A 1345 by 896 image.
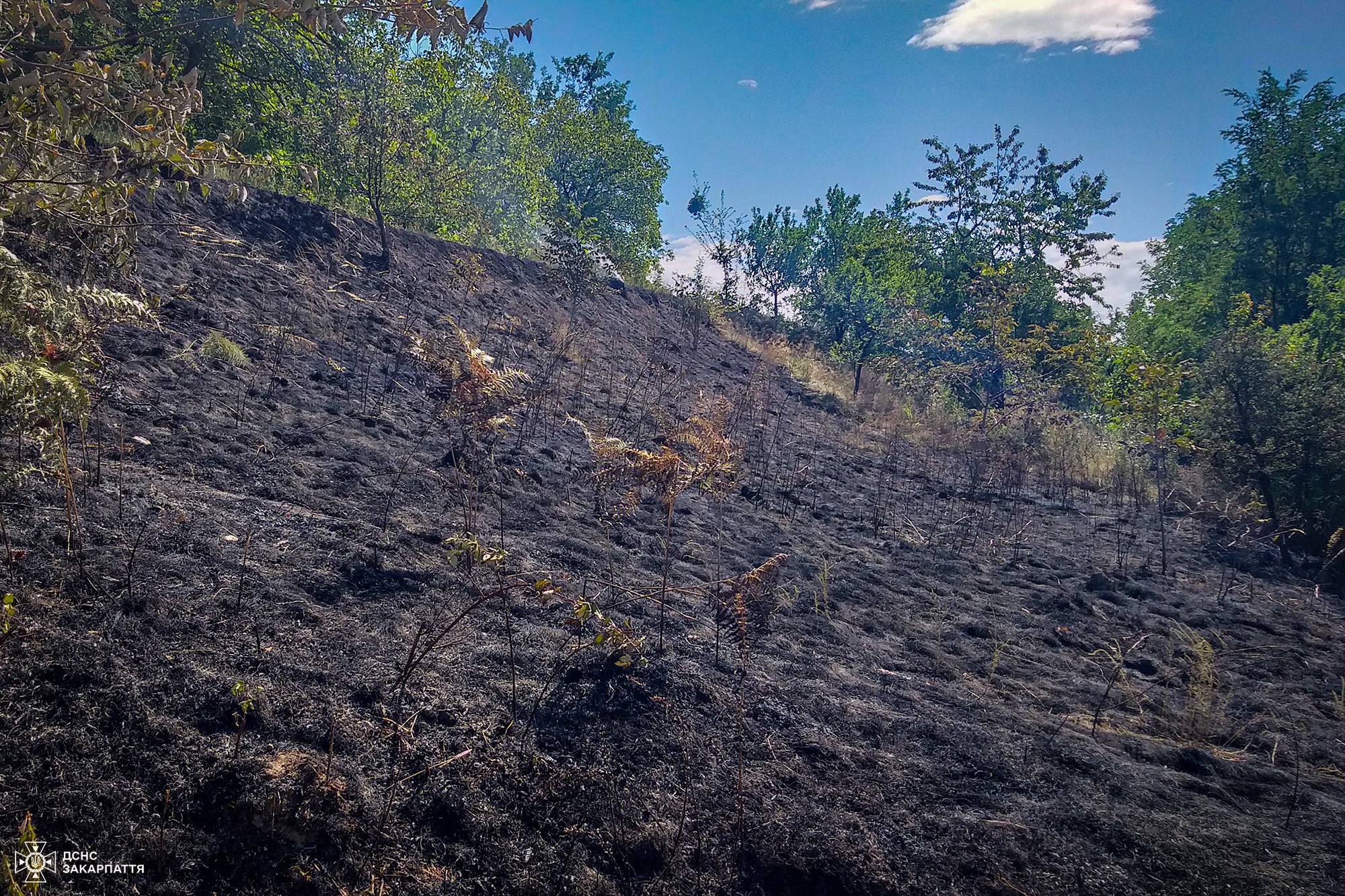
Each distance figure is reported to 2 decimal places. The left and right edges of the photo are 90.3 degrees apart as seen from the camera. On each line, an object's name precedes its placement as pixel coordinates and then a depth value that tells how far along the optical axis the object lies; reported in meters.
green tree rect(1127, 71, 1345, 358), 16.44
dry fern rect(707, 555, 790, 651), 2.79
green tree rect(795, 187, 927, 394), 16.73
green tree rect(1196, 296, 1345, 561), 6.72
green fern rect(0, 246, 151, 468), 2.22
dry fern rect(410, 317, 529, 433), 3.64
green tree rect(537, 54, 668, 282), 25.67
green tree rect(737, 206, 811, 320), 20.41
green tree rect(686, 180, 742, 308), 19.95
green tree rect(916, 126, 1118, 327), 19.98
